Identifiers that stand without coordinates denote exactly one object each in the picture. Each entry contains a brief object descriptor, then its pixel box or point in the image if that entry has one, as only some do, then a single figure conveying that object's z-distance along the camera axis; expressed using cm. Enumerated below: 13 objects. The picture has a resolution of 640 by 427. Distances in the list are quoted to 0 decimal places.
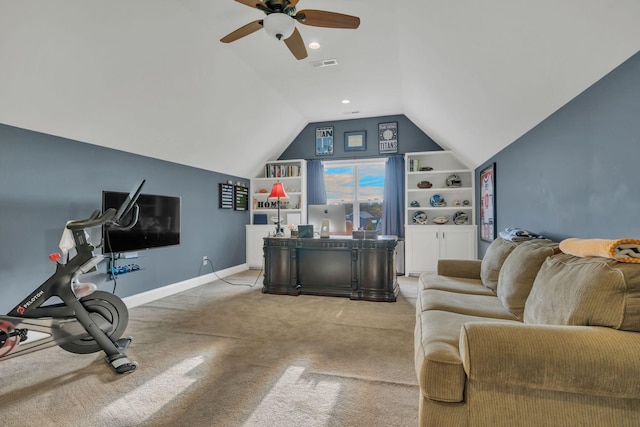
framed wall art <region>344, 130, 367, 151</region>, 633
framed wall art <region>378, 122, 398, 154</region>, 618
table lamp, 471
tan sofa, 120
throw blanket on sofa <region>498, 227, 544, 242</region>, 277
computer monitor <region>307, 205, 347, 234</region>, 446
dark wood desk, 410
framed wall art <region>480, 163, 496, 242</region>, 429
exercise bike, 226
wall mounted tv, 340
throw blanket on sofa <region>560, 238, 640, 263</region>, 134
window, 642
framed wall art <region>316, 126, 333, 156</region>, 651
